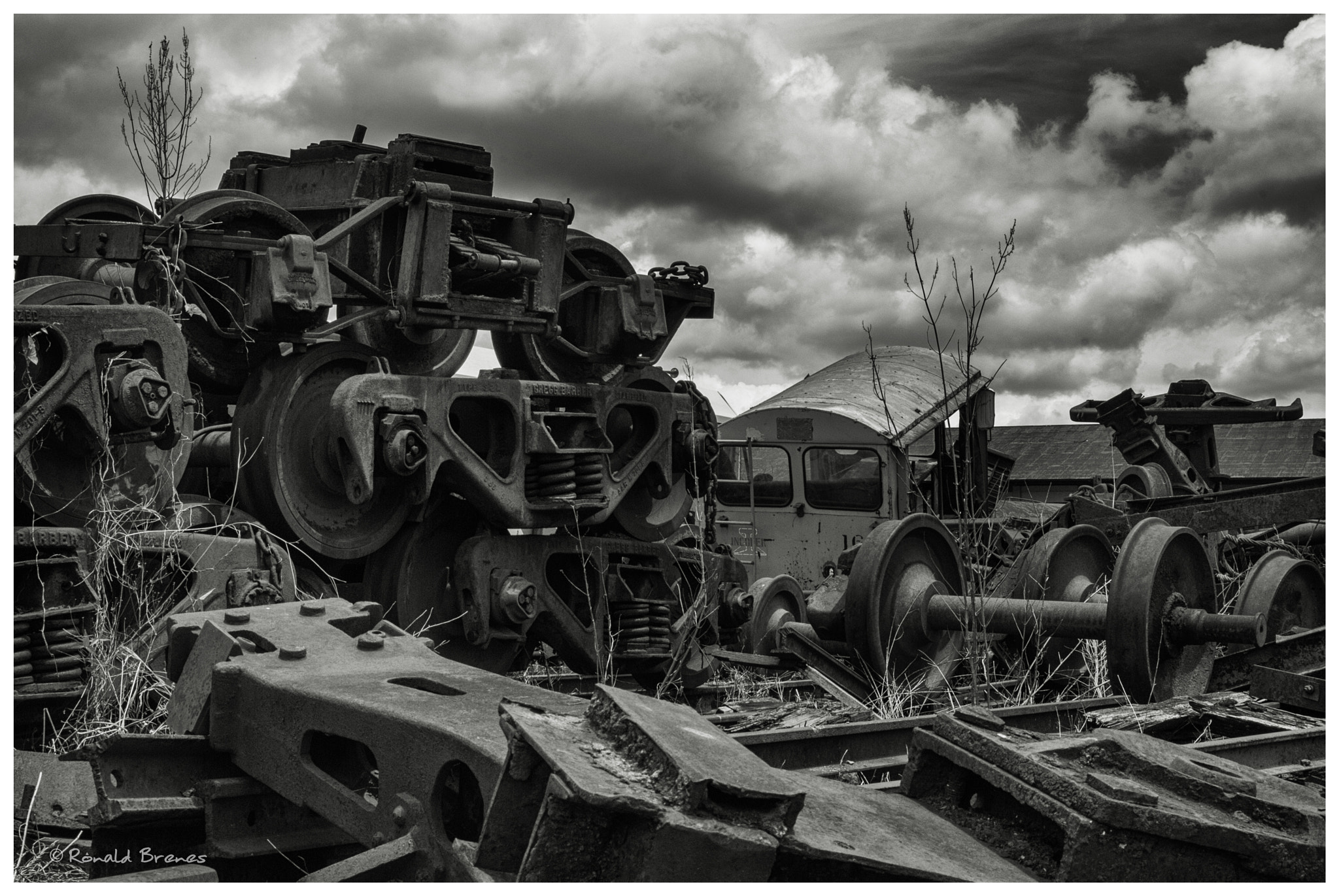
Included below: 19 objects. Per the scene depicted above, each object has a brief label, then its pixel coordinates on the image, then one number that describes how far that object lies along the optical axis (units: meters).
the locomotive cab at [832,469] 12.72
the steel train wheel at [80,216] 6.27
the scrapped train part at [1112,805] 2.76
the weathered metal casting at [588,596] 7.33
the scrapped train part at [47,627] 4.87
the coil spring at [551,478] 7.41
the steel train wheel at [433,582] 7.24
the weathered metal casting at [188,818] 3.52
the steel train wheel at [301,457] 6.58
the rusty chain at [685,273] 8.70
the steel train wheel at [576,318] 8.07
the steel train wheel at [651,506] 8.38
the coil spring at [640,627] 8.00
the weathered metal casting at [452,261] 7.00
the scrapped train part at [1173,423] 13.80
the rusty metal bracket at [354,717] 3.05
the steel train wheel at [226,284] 6.38
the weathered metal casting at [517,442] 6.66
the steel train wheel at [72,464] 5.06
